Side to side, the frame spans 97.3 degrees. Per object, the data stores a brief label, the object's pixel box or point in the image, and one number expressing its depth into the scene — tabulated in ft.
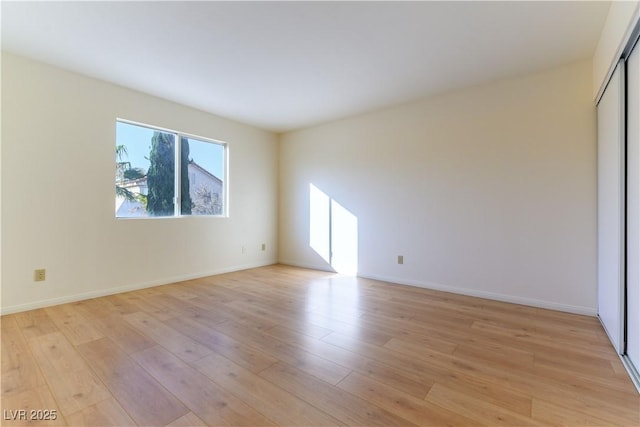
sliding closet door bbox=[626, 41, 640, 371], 5.41
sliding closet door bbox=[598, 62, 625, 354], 6.27
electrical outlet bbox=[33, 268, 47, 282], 8.96
